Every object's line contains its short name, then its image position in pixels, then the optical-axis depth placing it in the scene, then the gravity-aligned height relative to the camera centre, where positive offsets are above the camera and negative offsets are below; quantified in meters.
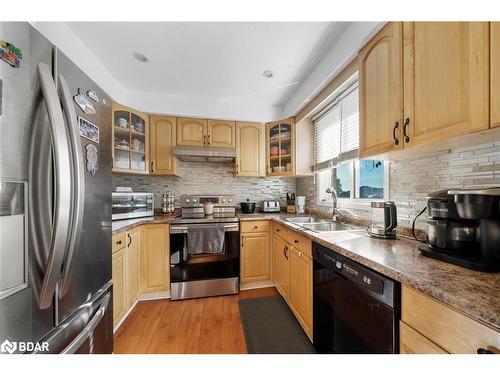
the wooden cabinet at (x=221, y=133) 2.45 +0.73
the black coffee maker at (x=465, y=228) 0.63 -0.17
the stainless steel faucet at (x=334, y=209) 1.78 -0.24
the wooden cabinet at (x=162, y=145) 2.32 +0.55
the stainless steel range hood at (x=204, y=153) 2.23 +0.42
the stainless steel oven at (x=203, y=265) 1.95 -0.88
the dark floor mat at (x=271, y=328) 1.34 -1.22
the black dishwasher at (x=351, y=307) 0.69 -0.59
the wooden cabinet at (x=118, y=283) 1.40 -0.79
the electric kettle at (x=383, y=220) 1.08 -0.22
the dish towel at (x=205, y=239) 1.94 -0.58
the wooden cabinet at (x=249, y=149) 2.52 +0.53
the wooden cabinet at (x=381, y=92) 0.96 +0.56
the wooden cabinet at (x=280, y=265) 1.81 -0.87
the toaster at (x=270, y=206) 2.61 -0.30
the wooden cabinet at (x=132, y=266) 1.62 -0.75
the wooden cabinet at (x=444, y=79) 0.64 +0.44
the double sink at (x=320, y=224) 1.63 -0.38
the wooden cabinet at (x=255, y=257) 2.13 -0.86
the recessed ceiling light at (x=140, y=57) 1.66 +1.23
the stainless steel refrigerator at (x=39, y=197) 0.48 -0.03
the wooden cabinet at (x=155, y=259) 1.91 -0.78
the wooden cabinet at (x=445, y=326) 0.45 -0.41
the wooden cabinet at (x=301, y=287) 1.36 -0.85
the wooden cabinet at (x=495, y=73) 0.60 +0.38
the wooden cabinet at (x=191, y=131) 2.38 +0.74
